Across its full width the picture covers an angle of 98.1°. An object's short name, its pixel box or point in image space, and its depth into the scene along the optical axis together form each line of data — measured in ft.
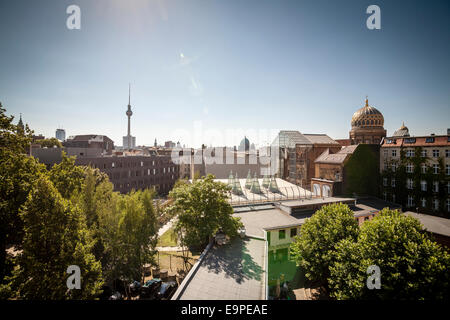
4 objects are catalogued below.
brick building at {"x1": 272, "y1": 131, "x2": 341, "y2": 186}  183.32
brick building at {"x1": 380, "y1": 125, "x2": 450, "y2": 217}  110.11
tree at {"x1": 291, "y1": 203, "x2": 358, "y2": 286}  61.57
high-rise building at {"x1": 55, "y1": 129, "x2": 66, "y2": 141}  636.65
